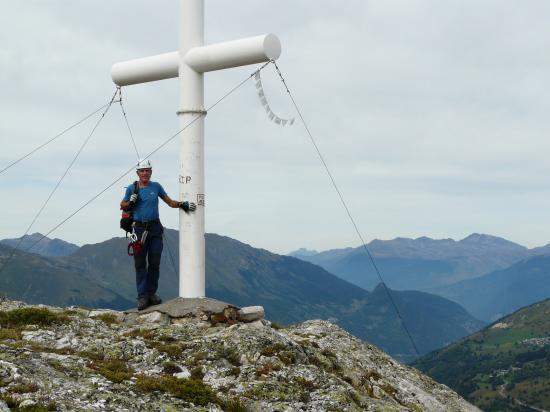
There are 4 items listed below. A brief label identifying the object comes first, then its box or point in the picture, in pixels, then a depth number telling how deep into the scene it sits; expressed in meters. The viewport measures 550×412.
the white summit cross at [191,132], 18.92
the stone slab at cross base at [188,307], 16.86
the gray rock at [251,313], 17.44
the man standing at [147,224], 18.20
